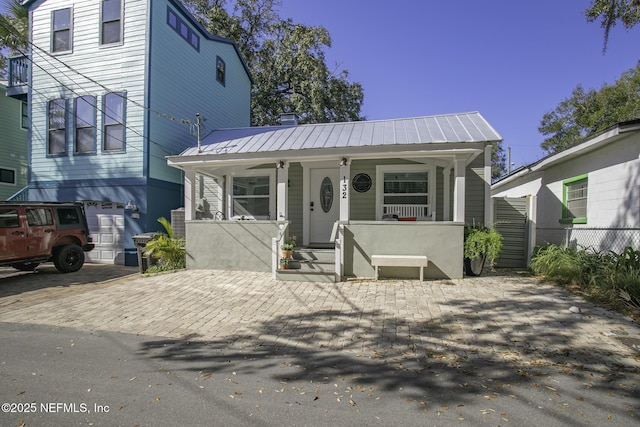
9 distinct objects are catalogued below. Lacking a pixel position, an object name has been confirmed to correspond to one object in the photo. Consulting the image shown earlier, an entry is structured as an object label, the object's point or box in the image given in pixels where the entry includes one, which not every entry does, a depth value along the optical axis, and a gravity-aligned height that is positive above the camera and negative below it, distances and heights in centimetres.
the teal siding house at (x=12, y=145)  1467 +286
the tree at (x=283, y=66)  1961 +880
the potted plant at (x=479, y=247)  731 -67
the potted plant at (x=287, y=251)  778 -86
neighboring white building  696 +67
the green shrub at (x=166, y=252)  911 -110
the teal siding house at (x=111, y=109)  1071 +340
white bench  727 -99
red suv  796 -64
